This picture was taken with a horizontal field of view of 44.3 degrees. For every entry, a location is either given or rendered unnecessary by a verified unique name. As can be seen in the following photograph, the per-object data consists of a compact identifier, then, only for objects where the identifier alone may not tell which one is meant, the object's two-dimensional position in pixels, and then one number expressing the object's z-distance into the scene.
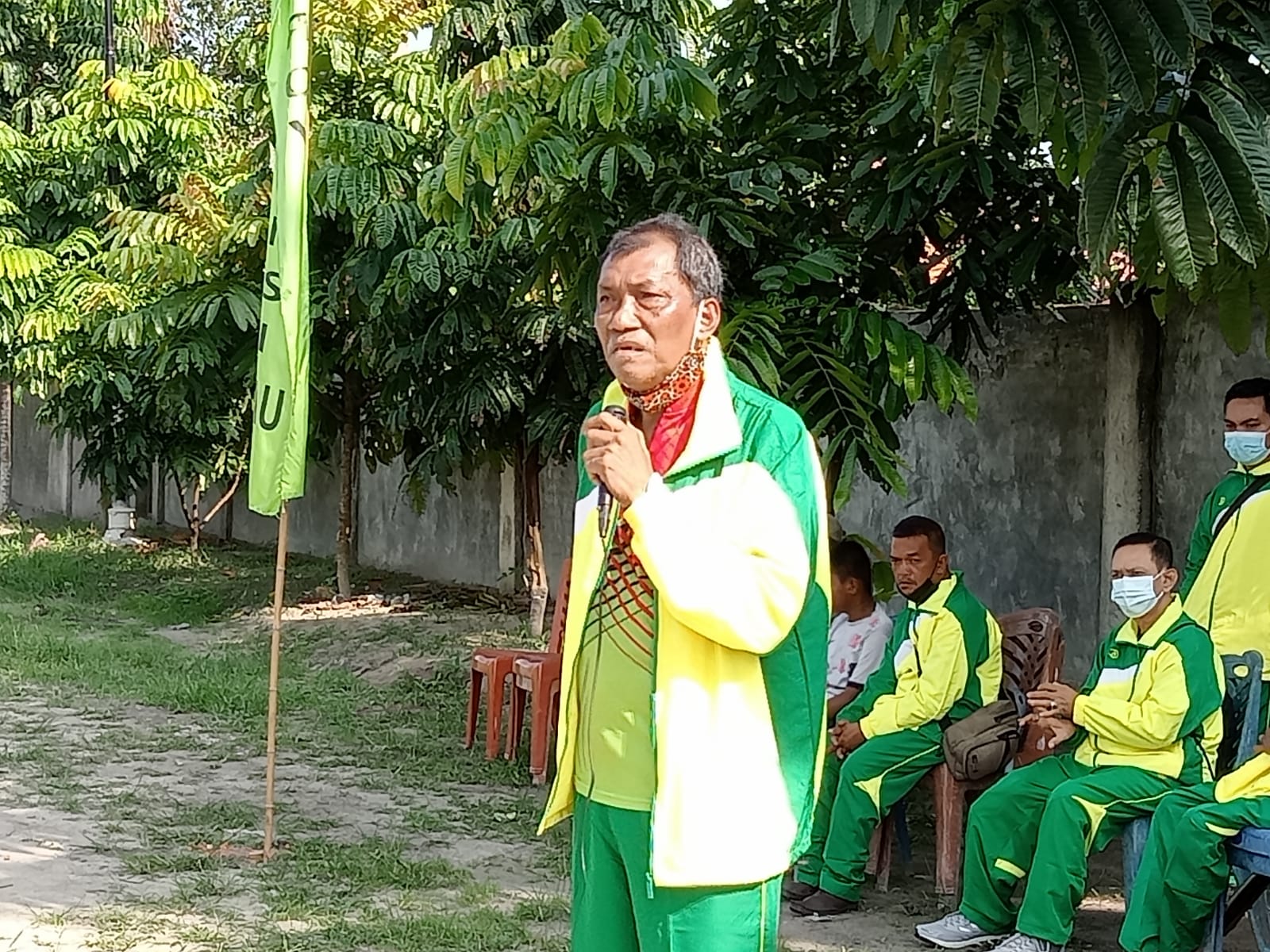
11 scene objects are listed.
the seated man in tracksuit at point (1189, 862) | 4.09
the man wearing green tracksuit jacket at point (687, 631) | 2.35
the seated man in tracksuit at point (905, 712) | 5.11
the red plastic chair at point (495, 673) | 7.27
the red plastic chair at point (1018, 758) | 5.18
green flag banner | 5.43
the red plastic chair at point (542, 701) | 6.80
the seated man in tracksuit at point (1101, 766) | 4.39
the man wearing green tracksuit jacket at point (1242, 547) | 4.97
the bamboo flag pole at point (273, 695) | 5.68
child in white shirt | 5.68
